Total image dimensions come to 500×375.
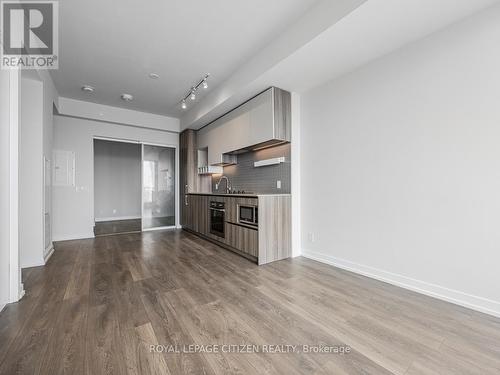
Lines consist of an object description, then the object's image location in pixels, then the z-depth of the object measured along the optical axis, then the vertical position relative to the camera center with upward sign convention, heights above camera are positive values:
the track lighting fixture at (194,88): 3.82 +1.91
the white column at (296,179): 3.62 +0.14
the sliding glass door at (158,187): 5.85 +0.06
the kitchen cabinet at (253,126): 3.44 +1.08
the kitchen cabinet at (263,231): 3.22 -0.66
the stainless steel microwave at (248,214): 3.27 -0.40
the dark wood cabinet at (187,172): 5.70 +0.45
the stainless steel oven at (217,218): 4.11 -0.56
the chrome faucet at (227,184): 5.09 +0.09
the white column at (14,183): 2.13 +0.07
